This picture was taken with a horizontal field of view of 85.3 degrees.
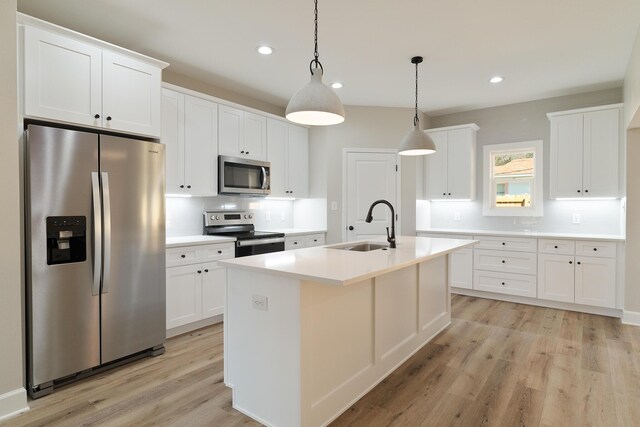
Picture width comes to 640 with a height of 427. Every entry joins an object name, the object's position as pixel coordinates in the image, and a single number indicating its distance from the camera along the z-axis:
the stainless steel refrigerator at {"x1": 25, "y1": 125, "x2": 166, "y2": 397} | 2.24
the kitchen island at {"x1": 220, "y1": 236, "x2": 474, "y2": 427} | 1.82
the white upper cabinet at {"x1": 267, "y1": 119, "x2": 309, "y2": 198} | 4.64
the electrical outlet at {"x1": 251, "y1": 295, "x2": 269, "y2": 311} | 1.93
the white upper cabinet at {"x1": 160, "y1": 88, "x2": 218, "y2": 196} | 3.46
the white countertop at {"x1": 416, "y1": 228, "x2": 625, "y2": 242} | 3.94
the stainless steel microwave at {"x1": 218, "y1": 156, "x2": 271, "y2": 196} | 3.91
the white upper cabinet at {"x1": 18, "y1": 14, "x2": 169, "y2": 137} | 2.30
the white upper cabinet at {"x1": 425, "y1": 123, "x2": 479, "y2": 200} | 5.04
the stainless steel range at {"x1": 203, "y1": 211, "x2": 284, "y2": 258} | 3.84
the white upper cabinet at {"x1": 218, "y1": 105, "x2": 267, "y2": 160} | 3.97
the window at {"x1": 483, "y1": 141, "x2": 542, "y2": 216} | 4.80
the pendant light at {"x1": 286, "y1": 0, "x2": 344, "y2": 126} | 1.97
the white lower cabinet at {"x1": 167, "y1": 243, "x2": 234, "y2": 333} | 3.20
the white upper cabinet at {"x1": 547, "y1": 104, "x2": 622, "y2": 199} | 4.00
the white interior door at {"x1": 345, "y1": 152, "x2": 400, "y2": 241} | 5.05
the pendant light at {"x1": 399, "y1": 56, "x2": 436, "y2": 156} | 3.13
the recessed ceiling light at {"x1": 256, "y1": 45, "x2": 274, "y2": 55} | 3.22
